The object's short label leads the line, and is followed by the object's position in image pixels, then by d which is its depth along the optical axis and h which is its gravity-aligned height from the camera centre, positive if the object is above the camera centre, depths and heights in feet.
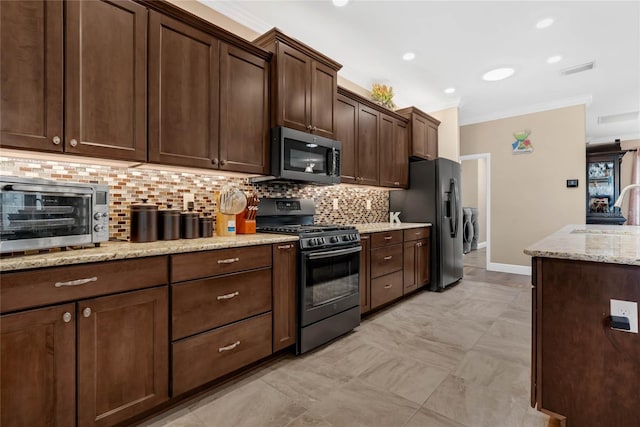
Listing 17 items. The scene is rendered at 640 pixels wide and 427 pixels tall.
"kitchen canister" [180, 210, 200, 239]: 6.52 -0.23
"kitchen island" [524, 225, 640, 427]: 4.15 -1.81
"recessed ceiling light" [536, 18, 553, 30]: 9.20 +5.89
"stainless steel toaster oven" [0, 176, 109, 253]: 4.08 +0.01
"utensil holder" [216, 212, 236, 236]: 7.44 -0.26
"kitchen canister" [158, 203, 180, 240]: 6.19 -0.20
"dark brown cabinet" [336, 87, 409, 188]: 10.75 +2.82
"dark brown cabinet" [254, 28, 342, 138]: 8.07 +3.69
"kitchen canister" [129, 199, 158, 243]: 5.90 -0.17
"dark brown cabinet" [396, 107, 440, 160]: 13.82 +3.87
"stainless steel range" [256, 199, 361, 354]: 7.37 -1.58
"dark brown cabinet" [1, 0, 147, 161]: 4.53 +2.28
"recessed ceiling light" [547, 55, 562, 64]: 11.34 +5.90
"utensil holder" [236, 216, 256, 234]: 7.95 -0.28
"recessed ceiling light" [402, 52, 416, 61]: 11.19 +5.92
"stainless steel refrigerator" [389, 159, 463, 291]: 12.97 +0.29
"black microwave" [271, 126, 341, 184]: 8.02 +1.64
